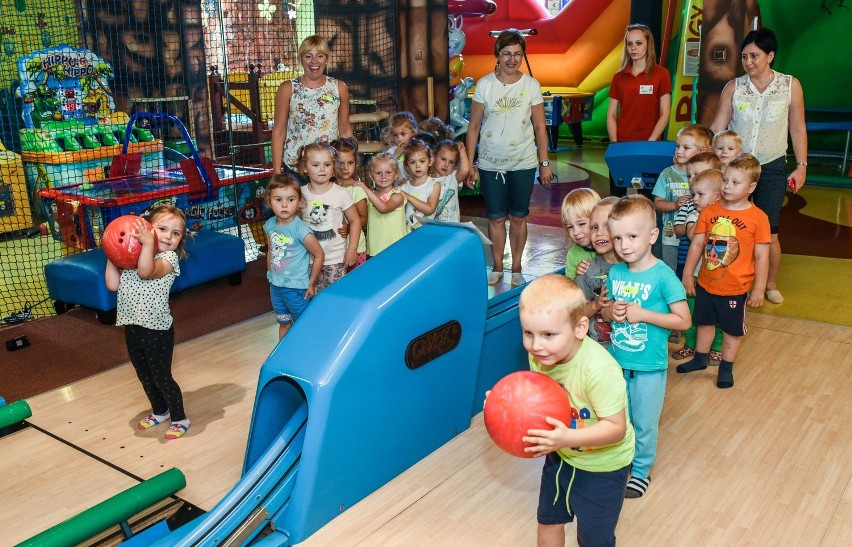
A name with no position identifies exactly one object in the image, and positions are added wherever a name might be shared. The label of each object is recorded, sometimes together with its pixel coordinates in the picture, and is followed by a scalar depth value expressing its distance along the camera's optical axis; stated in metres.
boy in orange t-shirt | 3.45
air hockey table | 5.76
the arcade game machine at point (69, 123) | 7.38
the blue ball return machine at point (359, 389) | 2.50
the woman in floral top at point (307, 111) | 4.54
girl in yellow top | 4.04
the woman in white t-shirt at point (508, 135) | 4.72
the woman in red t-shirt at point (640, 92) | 4.71
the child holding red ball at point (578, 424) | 1.85
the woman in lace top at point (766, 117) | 4.29
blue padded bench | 4.68
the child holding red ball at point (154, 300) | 3.14
